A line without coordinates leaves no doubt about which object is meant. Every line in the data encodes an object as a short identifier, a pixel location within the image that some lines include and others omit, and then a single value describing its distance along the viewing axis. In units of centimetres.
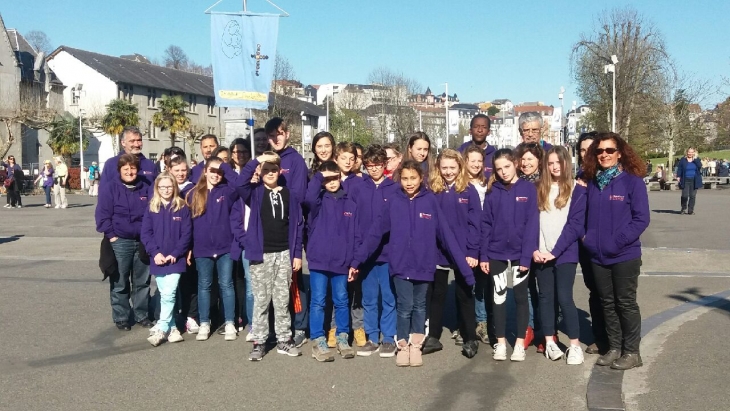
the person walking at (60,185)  2947
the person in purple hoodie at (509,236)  659
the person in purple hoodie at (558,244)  647
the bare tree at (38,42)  10794
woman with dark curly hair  612
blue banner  901
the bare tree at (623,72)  5091
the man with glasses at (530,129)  762
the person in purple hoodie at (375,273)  694
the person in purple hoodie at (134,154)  789
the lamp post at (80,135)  4844
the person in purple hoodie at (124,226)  777
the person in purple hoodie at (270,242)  682
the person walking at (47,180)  2952
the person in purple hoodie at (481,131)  859
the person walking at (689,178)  2141
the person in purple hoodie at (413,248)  662
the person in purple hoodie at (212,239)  758
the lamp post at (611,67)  3876
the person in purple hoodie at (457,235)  682
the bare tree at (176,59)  12431
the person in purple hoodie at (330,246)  684
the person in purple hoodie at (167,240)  746
